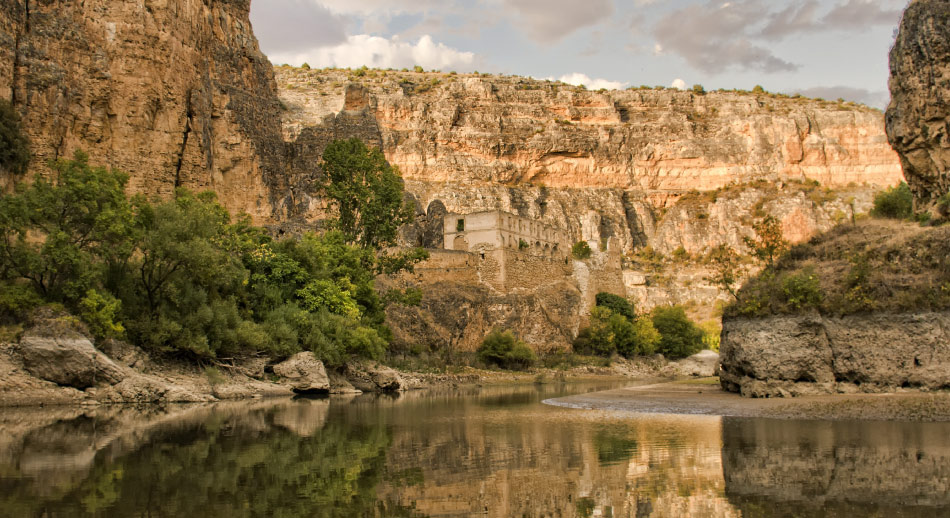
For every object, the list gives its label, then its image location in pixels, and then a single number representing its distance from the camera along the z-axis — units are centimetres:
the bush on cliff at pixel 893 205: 3583
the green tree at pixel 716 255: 8801
